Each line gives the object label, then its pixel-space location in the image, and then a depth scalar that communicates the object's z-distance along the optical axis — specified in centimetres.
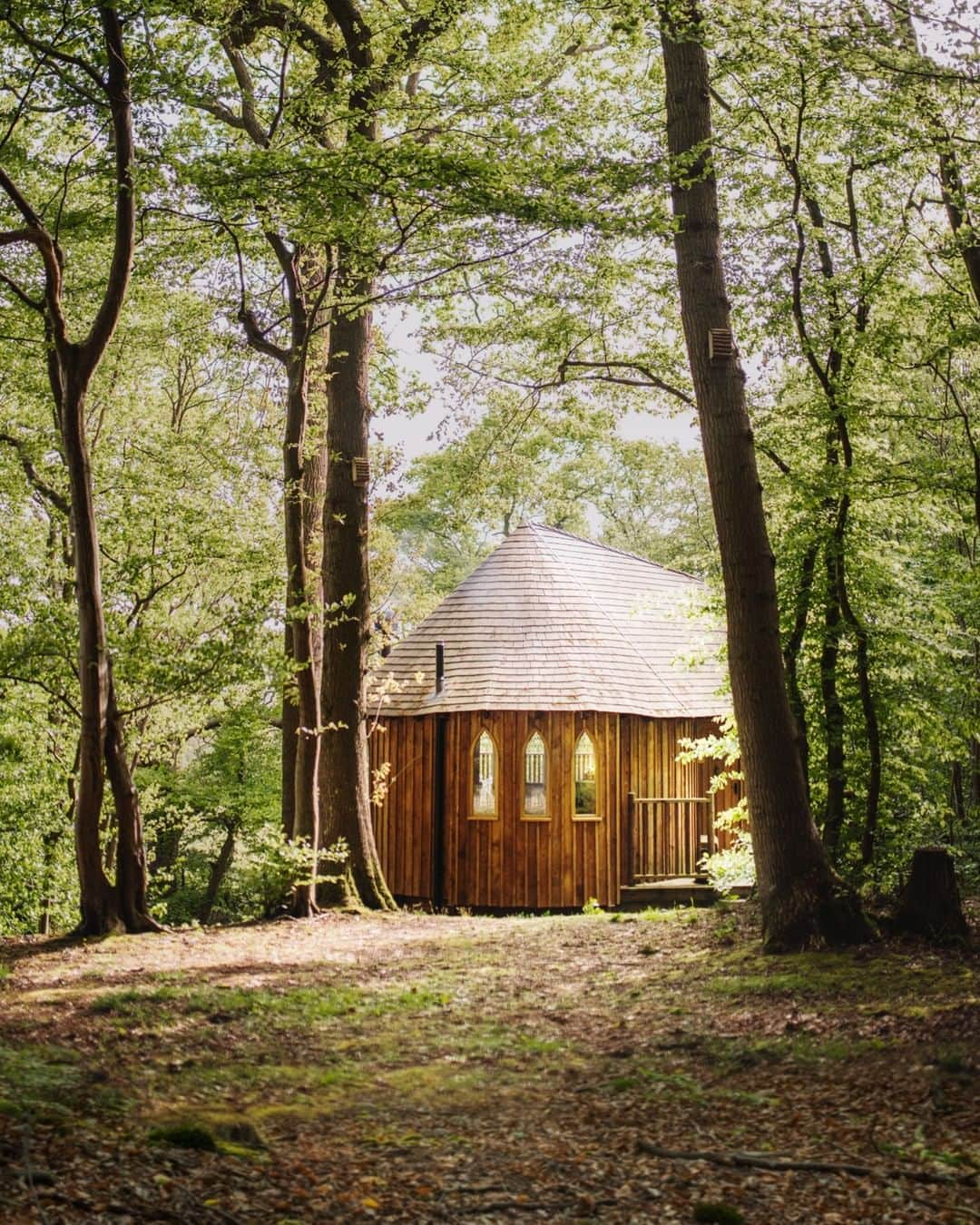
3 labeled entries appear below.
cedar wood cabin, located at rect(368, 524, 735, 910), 1605
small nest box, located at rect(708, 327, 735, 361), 867
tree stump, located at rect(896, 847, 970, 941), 775
